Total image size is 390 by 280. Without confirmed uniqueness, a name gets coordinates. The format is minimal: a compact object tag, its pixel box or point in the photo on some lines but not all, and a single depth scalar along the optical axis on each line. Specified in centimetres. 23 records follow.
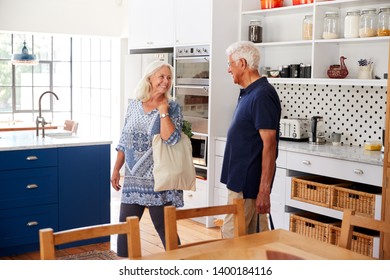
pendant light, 820
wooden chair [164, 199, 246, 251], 235
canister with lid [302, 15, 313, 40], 493
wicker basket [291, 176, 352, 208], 437
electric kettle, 503
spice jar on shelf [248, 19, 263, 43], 541
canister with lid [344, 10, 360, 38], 457
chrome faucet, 492
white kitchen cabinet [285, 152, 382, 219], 404
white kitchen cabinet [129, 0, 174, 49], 592
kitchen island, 440
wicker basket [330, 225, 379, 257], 403
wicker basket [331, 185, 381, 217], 409
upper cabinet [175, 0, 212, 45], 538
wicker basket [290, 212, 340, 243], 436
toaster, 511
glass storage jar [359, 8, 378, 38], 446
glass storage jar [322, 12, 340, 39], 473
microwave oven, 555
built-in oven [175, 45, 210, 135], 548
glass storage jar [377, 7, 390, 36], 437
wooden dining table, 214
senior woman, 357
